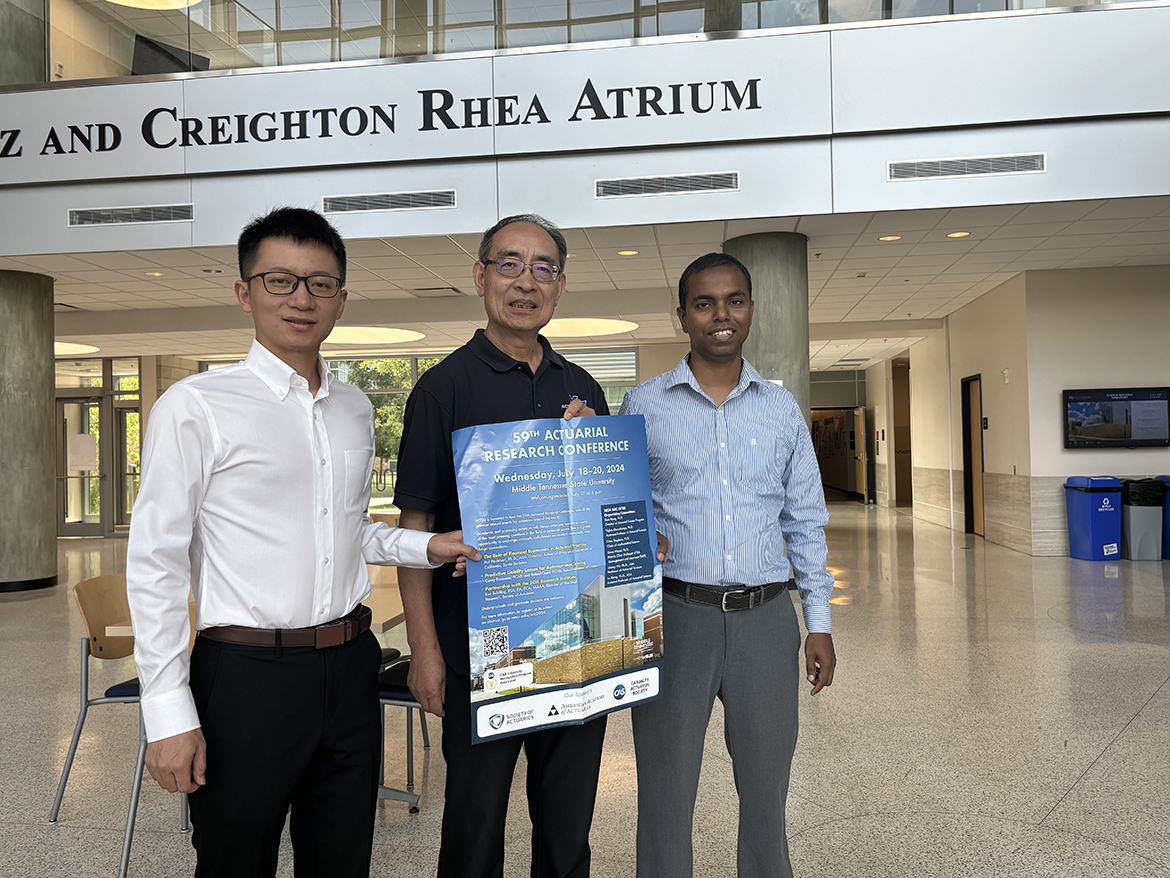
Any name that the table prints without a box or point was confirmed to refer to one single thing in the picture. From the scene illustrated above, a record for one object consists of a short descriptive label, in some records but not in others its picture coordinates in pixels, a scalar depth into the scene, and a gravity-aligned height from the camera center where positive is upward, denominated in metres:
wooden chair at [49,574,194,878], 2.87 -0.67
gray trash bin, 8.73 -0.85
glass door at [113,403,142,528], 15.48 +0.01
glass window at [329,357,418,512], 16.92 +1.62
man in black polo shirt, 1.67 -0.28
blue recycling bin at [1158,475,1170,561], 8.84 -0.94
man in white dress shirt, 1.49 -0.24
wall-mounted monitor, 9.12 +0.24
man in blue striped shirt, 1.88 -0.36
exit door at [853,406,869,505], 20.34 -0.26
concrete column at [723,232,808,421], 7.50 +1.34
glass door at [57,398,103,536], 15.23 -0.68
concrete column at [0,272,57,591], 8.66 +0.35
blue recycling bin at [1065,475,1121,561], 8.80 -0.84
